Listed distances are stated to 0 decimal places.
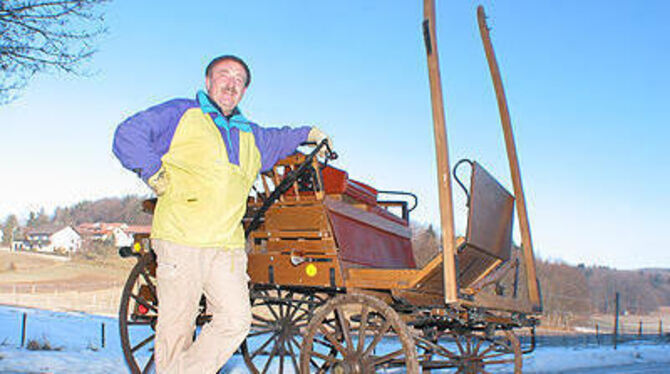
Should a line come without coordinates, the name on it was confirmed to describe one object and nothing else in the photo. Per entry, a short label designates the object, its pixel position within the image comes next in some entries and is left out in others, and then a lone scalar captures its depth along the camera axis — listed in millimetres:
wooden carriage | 3883
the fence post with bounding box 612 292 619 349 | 18842
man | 2869
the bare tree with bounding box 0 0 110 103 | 7023
